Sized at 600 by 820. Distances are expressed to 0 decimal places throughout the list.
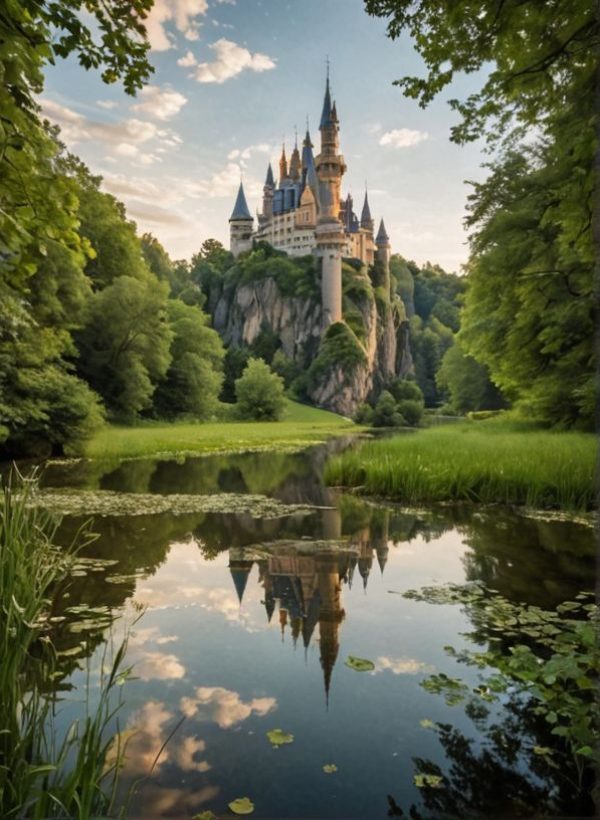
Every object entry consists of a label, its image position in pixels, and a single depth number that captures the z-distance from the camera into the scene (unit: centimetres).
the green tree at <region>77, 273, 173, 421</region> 2845
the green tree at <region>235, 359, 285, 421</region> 4750
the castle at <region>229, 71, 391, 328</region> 7412
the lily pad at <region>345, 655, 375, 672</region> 400
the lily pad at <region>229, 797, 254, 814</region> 258
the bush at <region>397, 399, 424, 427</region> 5764
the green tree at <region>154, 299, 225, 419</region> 3656
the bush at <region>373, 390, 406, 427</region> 5625
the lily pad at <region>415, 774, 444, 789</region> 279
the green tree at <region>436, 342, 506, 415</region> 3753
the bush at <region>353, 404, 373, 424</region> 5778
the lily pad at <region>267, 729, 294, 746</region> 311
